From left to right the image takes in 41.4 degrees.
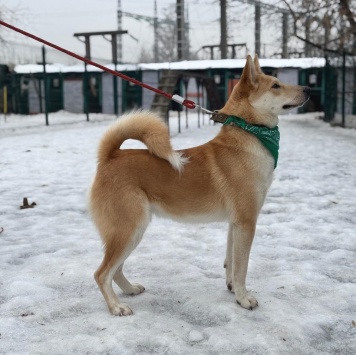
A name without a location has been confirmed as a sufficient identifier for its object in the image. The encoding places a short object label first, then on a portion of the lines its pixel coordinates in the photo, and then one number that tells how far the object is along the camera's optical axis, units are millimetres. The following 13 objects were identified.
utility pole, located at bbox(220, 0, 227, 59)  28714
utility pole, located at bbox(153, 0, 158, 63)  51362
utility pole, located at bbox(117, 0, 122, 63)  48769
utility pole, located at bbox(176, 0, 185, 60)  30688
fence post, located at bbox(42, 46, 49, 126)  14001
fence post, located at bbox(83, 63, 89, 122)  17008
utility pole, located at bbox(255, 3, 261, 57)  37103
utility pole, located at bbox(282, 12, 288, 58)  14434
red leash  3302
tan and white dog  2629
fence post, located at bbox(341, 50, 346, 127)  13469
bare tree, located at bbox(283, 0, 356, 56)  11867
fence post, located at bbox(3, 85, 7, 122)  20856
